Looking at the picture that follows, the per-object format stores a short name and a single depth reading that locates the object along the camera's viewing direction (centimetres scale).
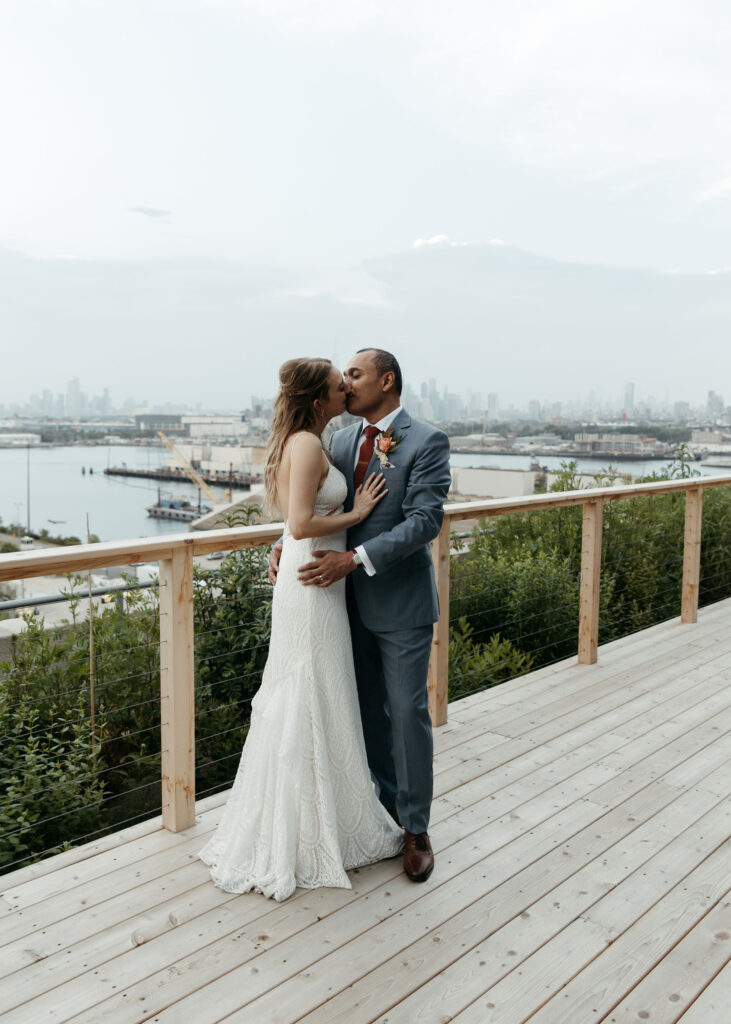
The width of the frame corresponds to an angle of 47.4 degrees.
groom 239
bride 229
